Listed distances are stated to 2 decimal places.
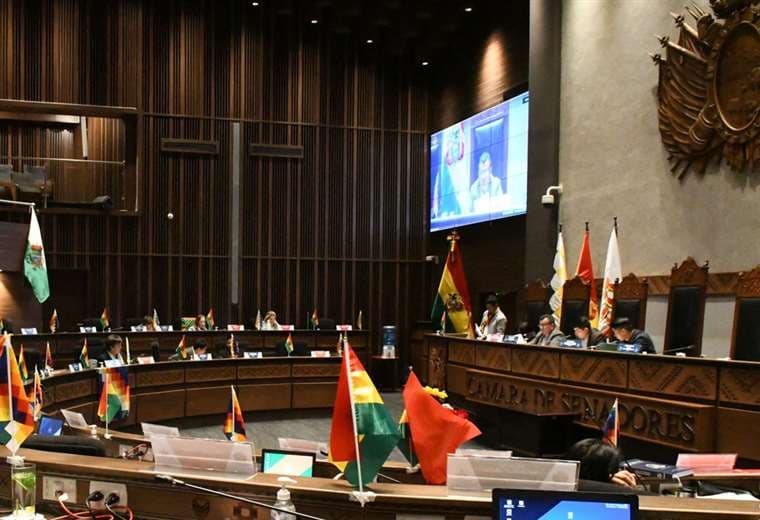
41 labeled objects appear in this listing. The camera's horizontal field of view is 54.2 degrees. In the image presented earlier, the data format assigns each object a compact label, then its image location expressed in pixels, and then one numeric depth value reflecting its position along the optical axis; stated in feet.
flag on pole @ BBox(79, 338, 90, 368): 25.41
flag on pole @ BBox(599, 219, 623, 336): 26.53
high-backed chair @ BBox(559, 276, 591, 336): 27.09
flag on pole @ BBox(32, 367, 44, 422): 15.76
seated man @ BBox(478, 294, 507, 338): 28.89
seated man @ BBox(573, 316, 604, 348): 22.45
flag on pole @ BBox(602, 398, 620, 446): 12.52
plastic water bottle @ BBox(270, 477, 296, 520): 6.75
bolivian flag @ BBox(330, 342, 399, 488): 7.08
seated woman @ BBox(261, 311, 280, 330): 40.90
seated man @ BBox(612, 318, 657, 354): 20.30
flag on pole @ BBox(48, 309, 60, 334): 35.35
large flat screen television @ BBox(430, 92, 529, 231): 38.14
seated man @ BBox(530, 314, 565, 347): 23.76
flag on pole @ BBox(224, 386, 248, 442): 14.08
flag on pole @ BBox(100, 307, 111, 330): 37.68
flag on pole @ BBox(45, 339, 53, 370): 23.12
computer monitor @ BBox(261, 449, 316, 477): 9.49
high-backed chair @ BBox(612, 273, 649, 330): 25.02
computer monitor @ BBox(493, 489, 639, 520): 6.13
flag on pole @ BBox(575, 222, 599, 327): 30.34
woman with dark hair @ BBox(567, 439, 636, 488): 9.55
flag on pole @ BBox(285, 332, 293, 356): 35.24
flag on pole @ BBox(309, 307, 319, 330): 42.66
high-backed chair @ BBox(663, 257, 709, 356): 22.24
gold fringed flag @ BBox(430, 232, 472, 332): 31.50
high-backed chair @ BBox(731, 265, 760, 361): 19.21
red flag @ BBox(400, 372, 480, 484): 8.53
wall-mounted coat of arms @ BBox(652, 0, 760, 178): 23.94
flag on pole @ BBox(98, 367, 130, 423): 18.35
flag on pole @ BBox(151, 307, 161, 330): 39.04
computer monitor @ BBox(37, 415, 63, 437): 13.53
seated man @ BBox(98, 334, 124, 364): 26.76
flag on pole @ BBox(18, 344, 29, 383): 17.77
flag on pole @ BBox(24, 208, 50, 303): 31.07
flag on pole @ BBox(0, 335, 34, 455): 8.31
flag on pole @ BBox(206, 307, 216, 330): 41.12
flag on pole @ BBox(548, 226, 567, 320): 30.32
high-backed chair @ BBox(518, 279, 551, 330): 30.68
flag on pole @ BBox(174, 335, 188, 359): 31.76
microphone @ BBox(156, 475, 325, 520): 6.66
